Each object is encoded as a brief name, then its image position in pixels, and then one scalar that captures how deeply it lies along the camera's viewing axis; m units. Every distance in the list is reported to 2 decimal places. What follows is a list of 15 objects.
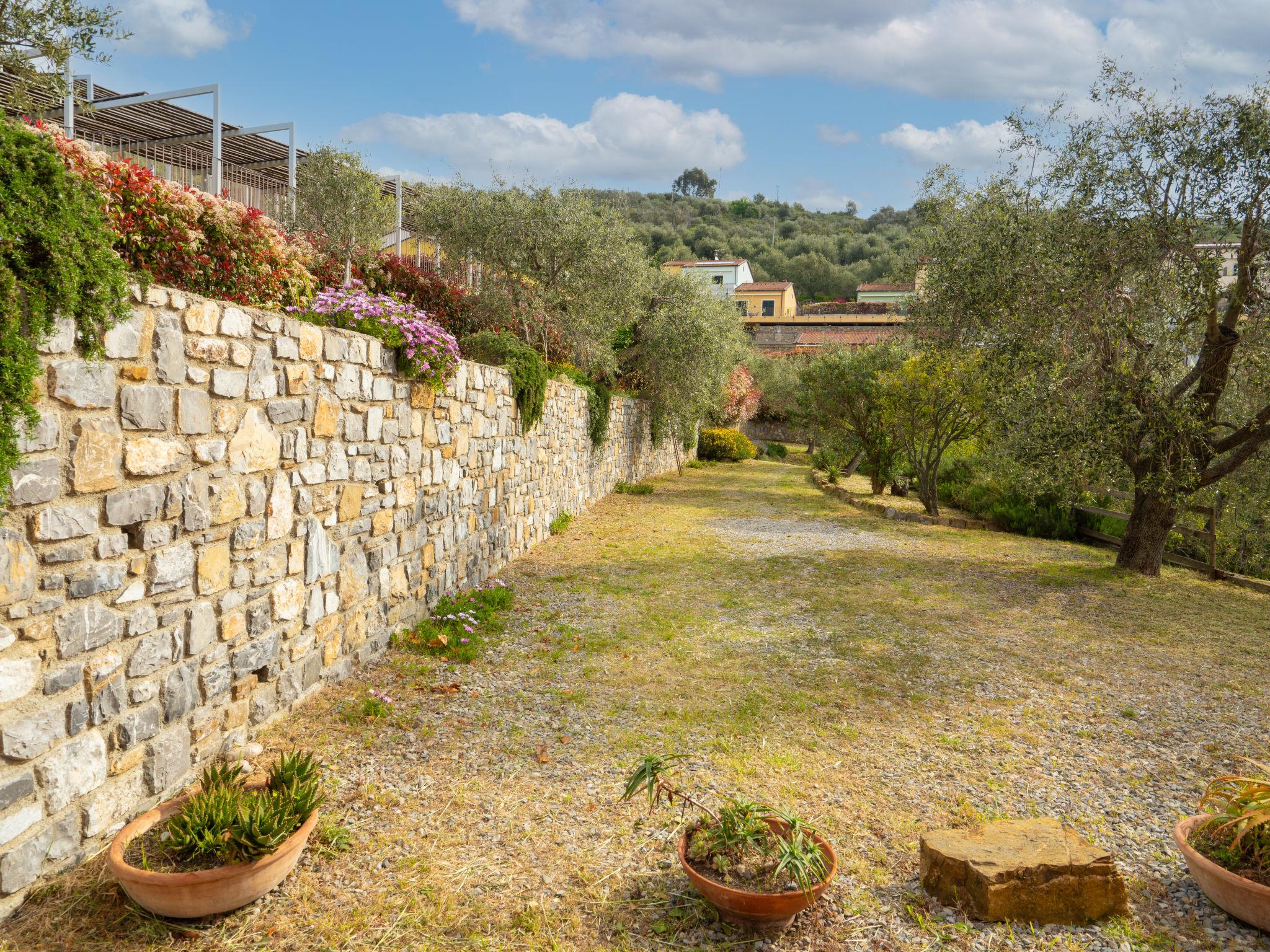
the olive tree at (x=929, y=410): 14.04
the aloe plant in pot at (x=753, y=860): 2.73
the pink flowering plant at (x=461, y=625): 5.79
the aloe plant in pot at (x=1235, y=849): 2.84
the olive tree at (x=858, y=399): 17.17
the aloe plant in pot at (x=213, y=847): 2.68
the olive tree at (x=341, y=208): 14.24
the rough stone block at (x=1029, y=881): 2.89
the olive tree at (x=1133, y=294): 8.01
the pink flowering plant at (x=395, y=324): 5.42
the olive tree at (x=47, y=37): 7.50
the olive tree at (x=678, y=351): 17.41
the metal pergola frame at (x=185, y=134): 14.27
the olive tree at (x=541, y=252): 12.94
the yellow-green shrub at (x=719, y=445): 29.53
